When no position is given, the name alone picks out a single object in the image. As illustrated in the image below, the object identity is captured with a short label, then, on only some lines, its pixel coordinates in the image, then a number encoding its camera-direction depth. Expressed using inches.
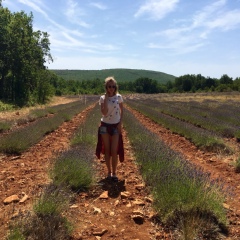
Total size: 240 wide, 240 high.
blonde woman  191.6
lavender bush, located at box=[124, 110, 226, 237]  127.0
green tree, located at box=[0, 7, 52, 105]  1072.8
